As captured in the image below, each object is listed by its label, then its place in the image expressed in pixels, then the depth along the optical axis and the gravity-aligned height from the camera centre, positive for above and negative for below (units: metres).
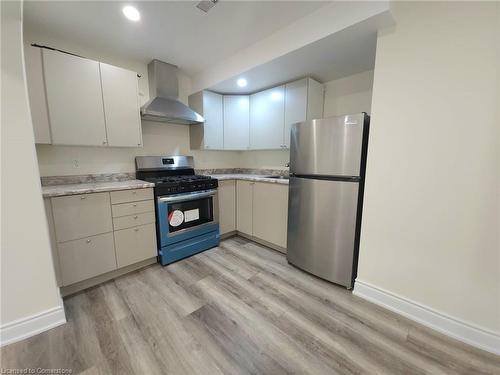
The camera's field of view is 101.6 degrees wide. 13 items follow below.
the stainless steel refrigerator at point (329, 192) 1.72 -0.30
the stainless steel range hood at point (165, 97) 2.39 +0.78
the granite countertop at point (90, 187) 1.65 -0.27
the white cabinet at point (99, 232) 1.69 -0.68
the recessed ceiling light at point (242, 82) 2.56 +0.98
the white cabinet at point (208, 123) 2.92 +0.52
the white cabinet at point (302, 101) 2.47 +0.72
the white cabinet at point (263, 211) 2.47 -0.68
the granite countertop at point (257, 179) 2.39 -0.26
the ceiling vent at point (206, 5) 1.55 +1.18
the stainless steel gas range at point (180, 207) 2.24 -0.58
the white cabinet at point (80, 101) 1.75 +0.54
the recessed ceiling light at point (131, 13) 1.62 +1.19
